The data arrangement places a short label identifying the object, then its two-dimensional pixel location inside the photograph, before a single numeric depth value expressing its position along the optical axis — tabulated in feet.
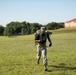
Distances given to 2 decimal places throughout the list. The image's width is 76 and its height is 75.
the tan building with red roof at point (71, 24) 390.65
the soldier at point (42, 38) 36.37
